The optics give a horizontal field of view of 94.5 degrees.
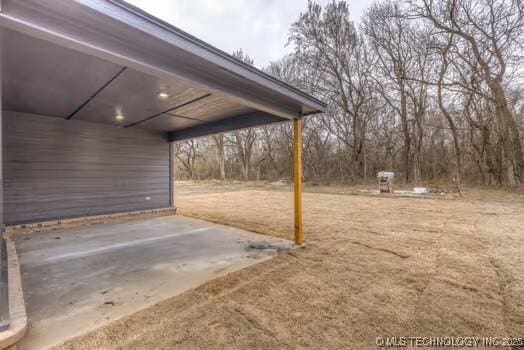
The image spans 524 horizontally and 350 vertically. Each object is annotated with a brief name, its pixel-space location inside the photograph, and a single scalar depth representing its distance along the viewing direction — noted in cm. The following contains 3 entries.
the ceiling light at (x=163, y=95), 338
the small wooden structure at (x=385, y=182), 984
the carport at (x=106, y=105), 176
